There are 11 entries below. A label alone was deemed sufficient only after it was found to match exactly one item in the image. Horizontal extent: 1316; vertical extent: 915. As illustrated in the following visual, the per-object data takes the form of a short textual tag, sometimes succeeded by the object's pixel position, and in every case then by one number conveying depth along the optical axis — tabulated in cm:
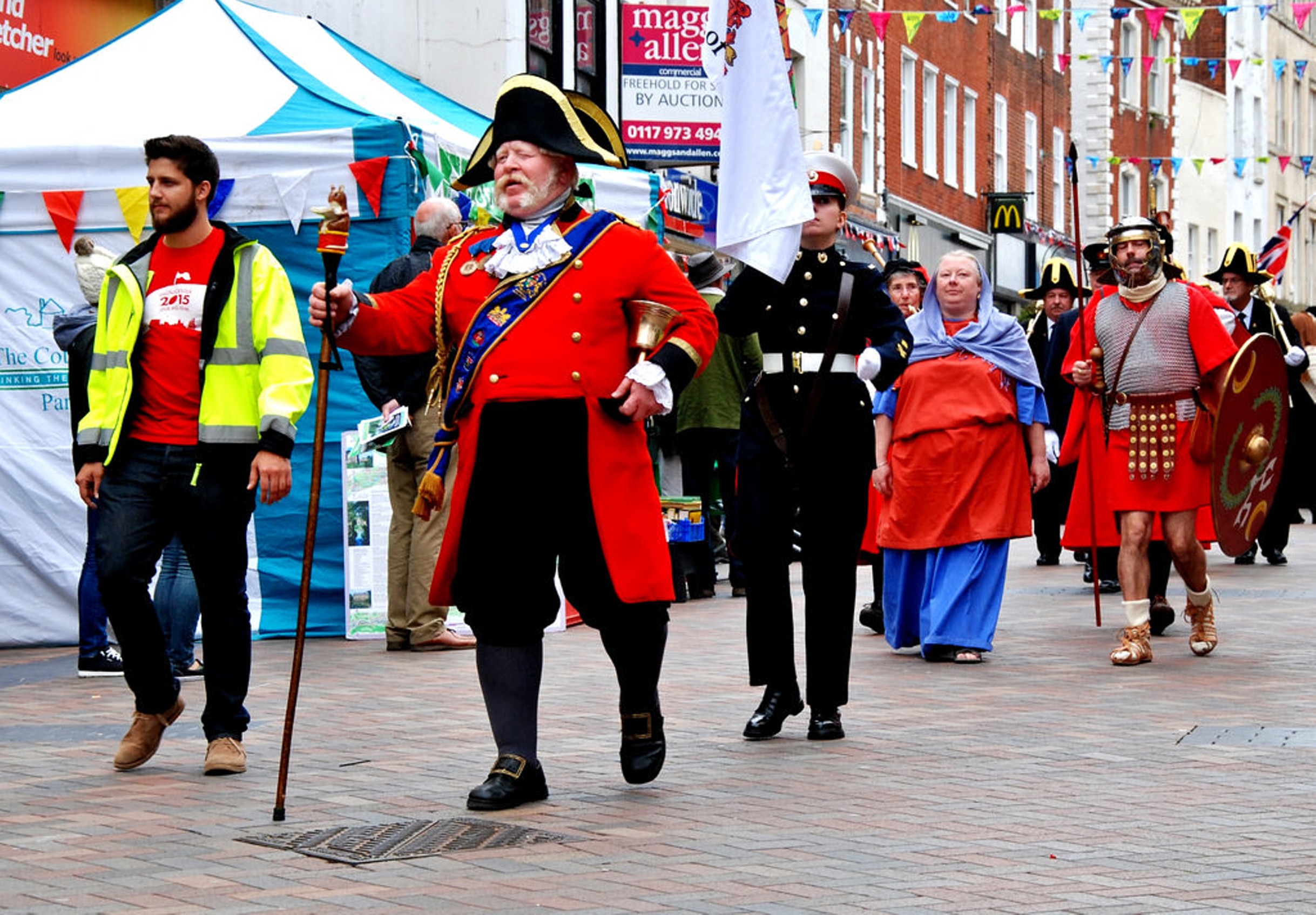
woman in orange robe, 1618
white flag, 1175
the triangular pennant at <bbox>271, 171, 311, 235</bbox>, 1766
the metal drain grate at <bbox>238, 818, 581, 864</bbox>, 867
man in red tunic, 1574
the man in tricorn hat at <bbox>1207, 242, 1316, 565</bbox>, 2525
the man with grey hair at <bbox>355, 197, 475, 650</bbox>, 1671
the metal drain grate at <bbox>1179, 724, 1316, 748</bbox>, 1165
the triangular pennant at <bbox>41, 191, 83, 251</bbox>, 1798
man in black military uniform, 1192
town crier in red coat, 981
